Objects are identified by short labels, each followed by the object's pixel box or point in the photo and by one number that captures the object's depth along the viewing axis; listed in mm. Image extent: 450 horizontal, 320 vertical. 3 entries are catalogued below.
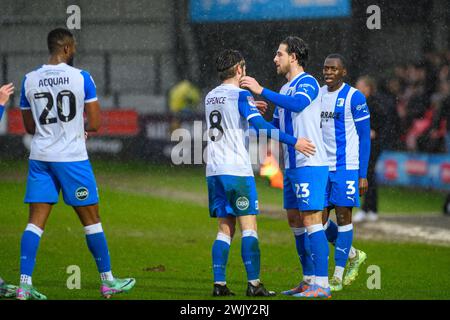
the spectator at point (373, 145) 15141
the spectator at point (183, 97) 22575
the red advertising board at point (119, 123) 21484
